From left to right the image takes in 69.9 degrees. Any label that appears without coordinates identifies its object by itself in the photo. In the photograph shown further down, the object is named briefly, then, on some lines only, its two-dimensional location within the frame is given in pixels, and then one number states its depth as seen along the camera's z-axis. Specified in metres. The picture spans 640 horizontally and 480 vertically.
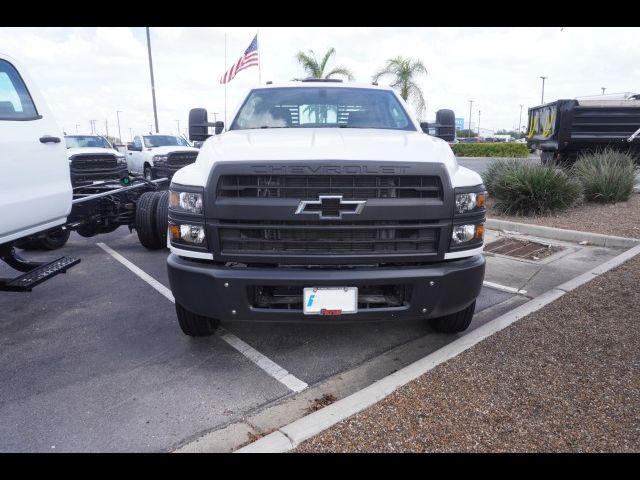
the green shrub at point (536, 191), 8.12
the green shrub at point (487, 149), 33.88
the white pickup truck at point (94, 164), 12.45
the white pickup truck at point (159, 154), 15.40
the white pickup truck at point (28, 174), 3.47
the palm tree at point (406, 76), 26.22
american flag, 16.09
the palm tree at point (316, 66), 26.50
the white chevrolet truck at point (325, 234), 2.75
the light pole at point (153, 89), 22.61
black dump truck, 10.41
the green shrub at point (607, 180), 8.61
